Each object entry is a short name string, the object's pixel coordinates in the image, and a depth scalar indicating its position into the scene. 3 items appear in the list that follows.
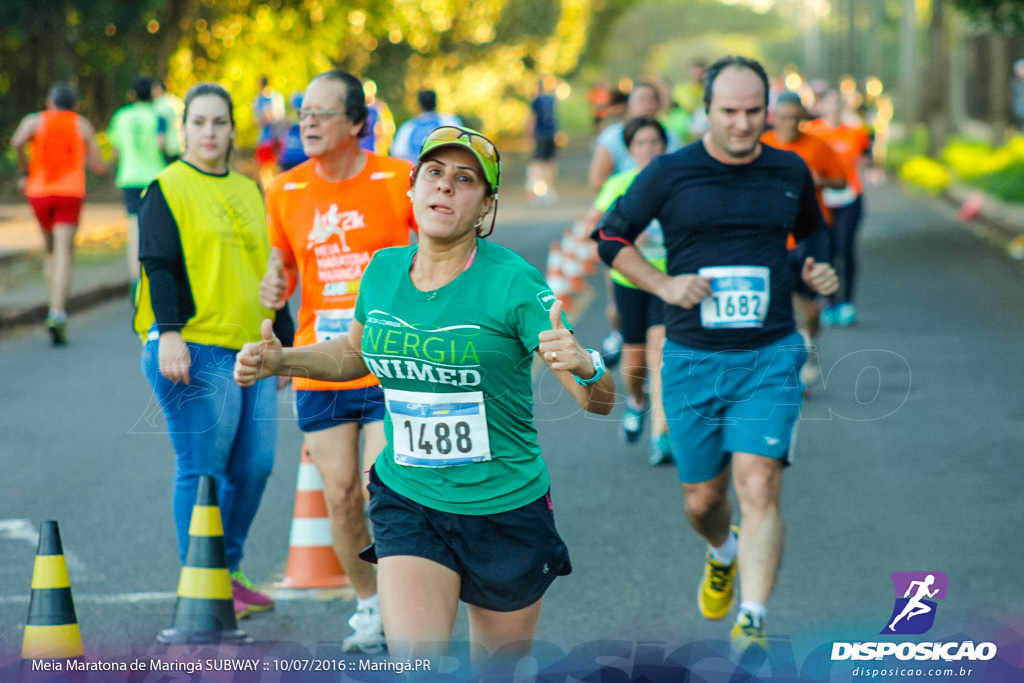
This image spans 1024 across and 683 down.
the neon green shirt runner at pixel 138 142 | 28.84
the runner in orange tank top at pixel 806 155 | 19.86
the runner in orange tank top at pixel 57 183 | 25.28
